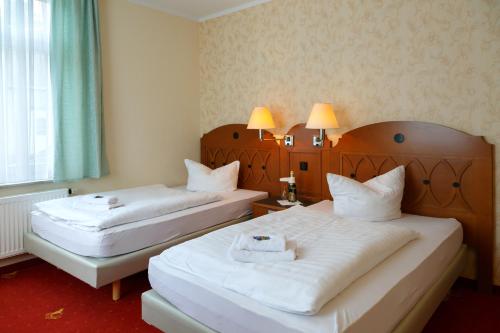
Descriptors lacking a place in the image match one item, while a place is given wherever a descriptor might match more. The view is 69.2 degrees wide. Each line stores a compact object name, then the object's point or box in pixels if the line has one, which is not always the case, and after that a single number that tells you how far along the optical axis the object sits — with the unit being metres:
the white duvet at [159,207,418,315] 1.54
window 3.03
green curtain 3.30
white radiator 3.06
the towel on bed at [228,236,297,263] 1.83
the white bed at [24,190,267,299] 2.51
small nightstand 3.34
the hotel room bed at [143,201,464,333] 1.45
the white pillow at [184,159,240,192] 3.99
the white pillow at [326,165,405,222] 2.75
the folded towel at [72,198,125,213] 2.83
